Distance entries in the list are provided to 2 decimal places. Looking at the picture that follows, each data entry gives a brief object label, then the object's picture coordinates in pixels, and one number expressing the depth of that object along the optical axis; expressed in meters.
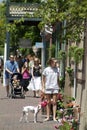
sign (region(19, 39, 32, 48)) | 44.57
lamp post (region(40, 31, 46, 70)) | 37.24
